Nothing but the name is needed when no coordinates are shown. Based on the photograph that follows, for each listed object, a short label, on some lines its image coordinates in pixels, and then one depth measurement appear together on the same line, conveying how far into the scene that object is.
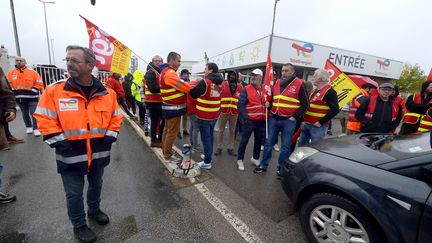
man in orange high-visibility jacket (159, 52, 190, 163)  3.21
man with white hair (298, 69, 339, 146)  3.27
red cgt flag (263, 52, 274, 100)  3.76
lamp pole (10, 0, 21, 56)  9.54
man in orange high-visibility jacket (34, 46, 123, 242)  1.71
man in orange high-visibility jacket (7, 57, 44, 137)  4.85
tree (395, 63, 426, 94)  27.27
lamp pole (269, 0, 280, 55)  11.96
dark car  1.53
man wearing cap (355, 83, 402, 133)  3.58
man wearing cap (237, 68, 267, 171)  3.72
